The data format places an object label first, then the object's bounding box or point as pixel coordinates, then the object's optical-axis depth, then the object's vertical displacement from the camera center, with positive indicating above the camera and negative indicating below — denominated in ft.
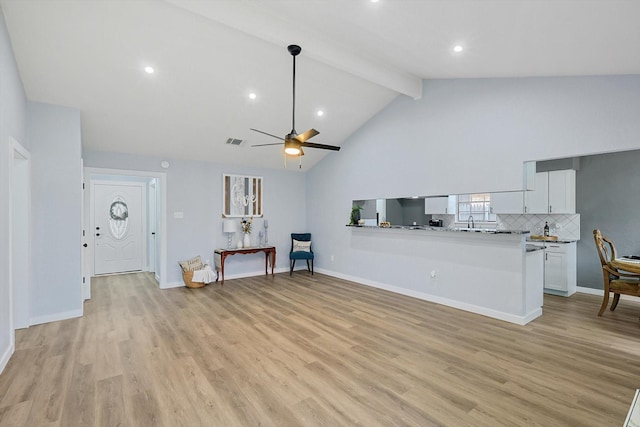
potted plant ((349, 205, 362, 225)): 19.90 -0.25
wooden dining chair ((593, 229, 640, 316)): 12.75 -3.03
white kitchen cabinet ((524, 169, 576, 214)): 16.80 +0.91
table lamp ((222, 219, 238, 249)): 20.31 -1.05
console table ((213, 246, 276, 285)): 19.67 -2.97
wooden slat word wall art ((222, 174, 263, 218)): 21.07 +1.06
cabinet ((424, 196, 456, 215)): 15.26 +0.27
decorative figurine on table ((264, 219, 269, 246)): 22.45 -1.80
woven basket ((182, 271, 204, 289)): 18.45 -4.32
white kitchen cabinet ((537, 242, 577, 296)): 16.38 -3.22
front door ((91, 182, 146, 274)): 22.72 -1.20
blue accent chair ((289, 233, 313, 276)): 22.12 -3.21
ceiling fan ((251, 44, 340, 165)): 11.14 +2.60
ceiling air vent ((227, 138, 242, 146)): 18.29 +4.24
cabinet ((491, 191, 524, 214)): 16.74 +0.36
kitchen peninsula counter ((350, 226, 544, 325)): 12.69 -2.82
